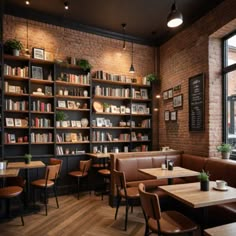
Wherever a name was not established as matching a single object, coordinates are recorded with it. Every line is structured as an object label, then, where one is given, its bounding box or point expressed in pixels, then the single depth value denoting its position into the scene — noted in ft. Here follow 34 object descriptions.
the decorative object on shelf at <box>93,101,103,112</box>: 18.71
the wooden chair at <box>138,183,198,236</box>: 7.30
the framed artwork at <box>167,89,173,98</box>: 19.62
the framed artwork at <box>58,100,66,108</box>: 17.56
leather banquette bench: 12.32
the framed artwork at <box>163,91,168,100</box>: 20.30
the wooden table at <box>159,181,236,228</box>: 7.35
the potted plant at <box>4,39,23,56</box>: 15.30
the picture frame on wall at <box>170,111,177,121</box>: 18.94
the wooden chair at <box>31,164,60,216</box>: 13.30
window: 14.97
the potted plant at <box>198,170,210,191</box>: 8.52
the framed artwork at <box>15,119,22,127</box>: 15.91
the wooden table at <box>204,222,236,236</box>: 5.10
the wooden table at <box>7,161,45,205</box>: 13.21
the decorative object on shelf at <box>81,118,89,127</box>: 18.28
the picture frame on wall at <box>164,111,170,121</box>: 19.86
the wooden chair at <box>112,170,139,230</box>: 11.09
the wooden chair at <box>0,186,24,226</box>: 11.30
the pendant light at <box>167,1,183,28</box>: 10.61
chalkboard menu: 15.94
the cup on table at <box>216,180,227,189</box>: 8.68
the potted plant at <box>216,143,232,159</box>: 13.97
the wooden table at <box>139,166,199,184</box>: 10.91
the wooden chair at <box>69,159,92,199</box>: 16.12
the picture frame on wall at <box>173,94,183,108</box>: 18.21
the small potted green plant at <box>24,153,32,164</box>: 14.06
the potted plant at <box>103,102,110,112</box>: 19.07
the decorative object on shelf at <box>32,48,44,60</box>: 16.44
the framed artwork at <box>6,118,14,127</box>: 15.61
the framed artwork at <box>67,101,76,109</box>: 17.88
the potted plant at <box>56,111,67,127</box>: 17.07
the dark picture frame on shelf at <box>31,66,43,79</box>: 16.44
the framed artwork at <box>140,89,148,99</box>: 20.86
